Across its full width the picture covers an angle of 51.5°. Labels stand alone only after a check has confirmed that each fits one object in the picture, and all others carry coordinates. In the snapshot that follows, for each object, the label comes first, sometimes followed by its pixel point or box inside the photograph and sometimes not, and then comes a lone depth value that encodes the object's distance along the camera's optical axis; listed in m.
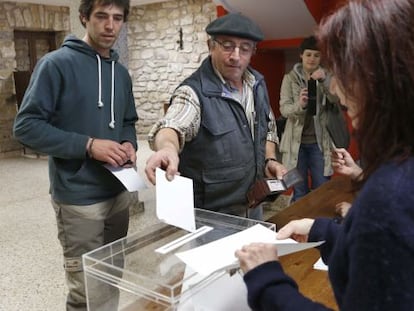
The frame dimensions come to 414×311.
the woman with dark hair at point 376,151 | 0.51
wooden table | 1.06
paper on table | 1.19
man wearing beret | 1.49
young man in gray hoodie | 1.45
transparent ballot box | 0.84
